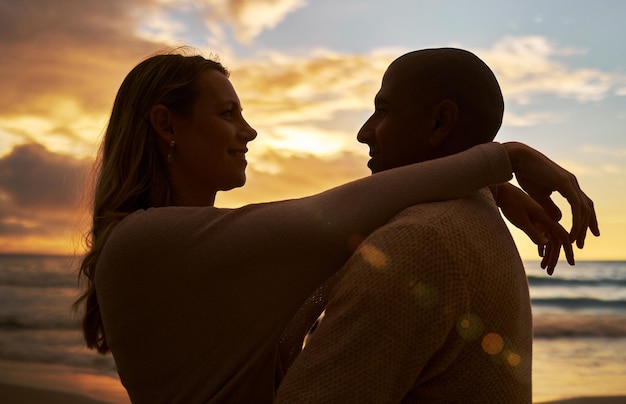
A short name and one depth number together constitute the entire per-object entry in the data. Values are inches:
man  56.9
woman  67.7
